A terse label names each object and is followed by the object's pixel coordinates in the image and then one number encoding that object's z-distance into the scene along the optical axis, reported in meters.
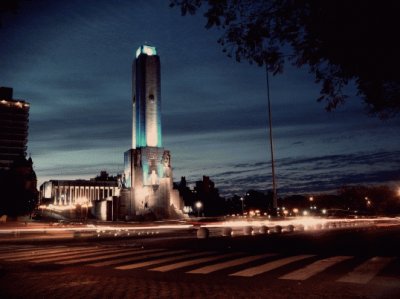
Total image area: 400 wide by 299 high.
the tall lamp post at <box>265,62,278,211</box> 33.26
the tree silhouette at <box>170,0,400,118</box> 9.90
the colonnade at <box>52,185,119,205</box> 155.75
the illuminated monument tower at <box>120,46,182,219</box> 86.56
